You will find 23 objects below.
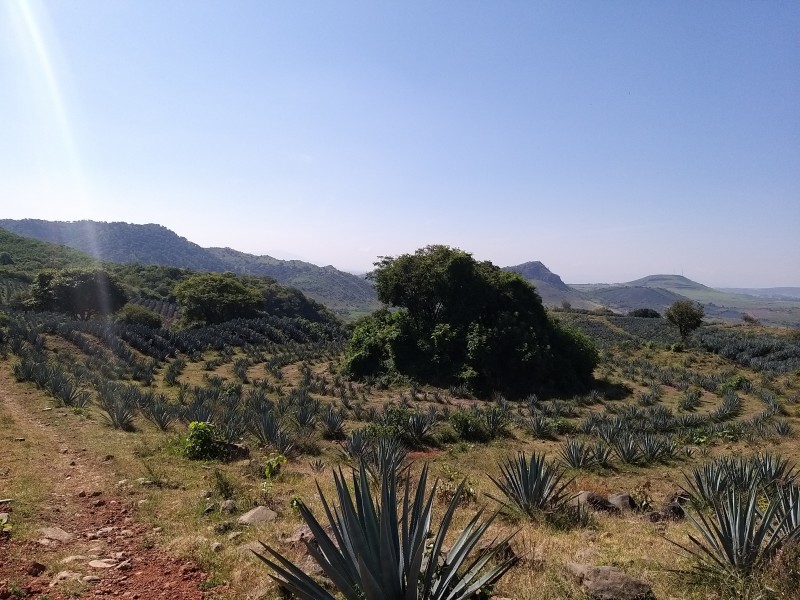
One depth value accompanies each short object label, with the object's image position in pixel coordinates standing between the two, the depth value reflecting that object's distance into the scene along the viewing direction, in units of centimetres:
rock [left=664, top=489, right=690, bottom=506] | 721
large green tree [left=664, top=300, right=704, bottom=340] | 3806
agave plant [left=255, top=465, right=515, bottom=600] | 276
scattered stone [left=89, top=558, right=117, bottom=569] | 436
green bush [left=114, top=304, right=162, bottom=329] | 3838
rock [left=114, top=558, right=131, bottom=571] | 438
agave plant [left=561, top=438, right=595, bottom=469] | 969
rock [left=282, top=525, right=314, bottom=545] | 464
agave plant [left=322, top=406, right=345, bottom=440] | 1181
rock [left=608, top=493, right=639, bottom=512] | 682
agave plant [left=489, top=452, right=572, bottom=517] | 609
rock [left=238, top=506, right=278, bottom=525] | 548
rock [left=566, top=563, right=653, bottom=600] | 364
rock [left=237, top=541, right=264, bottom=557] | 465
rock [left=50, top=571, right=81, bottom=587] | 402
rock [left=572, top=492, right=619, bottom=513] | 680
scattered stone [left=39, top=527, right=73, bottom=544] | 488
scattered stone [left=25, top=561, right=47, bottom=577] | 409
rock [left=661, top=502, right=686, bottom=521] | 654
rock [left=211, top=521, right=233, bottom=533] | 526
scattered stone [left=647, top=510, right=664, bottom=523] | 647
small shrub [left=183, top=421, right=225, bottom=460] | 851
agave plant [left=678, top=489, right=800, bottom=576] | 381
